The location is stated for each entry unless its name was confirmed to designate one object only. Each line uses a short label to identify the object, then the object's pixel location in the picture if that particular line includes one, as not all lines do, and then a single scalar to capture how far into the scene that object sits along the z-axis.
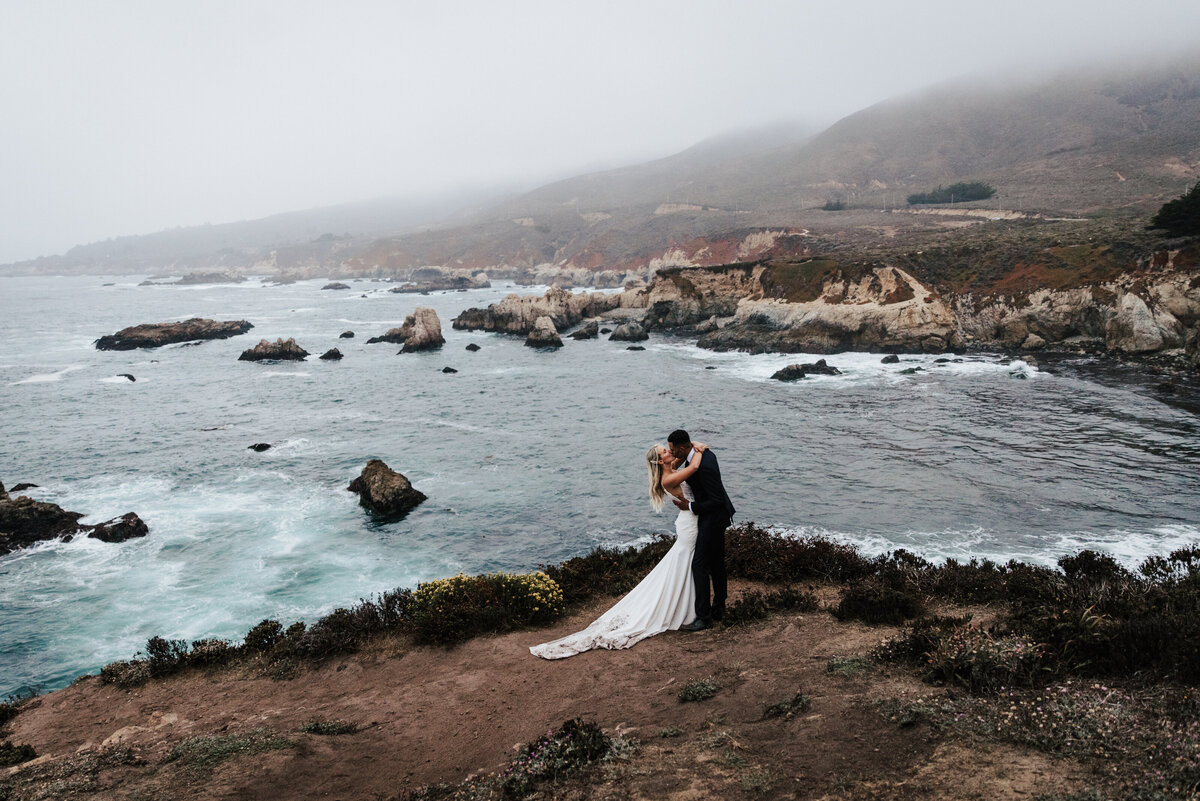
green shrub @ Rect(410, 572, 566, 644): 10.62
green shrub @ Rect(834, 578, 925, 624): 9.54
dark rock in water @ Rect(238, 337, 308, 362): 55.69
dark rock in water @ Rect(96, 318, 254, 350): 63.91
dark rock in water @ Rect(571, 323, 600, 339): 62.76
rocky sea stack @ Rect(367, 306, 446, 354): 58.85
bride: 8.82
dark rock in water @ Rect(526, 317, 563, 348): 59.44
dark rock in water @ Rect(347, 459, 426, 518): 21.92
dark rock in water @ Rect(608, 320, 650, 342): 59.81
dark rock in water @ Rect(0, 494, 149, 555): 20.12
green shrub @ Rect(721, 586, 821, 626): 9.77
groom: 8.47
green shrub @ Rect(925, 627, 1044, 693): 6.43
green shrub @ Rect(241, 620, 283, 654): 10.82
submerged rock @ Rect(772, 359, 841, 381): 40.56
